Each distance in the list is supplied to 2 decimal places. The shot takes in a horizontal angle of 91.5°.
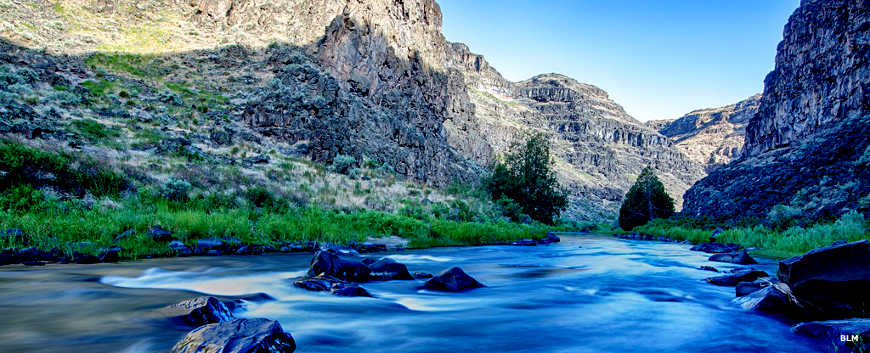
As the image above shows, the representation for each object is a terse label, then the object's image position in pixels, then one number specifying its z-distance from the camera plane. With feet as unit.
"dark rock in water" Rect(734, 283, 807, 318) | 19.45
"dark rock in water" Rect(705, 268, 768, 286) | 29.14
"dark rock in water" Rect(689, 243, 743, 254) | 61.96
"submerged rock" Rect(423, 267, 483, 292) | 27.66
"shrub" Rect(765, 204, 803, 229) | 65.79
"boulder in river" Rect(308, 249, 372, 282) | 29.32
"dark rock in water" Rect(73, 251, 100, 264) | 31.42
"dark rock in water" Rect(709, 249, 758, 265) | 43.62
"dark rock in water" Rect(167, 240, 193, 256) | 37.35
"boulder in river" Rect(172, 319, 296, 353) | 10.78
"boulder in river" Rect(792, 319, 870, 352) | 12.51
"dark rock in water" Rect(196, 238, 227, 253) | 39.24
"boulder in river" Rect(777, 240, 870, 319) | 18.39
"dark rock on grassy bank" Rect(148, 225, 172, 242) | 37.75
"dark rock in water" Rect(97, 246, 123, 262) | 32.86
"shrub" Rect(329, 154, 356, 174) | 105.79
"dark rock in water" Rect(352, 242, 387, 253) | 49.58
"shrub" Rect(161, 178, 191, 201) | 51.16
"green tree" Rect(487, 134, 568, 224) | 141.69
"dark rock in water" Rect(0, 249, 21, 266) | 28.94
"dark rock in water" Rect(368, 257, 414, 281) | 30.74
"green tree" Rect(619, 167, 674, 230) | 176.55
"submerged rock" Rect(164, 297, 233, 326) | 16.60
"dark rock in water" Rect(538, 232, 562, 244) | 86.33
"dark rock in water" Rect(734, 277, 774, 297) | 24.83
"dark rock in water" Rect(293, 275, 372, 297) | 24.31
